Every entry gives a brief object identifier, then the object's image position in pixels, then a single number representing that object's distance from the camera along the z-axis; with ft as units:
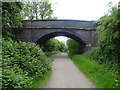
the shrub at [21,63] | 11.69
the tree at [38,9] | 83.86
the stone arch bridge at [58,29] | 51.24
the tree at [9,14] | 28.14
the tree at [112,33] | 20.20
